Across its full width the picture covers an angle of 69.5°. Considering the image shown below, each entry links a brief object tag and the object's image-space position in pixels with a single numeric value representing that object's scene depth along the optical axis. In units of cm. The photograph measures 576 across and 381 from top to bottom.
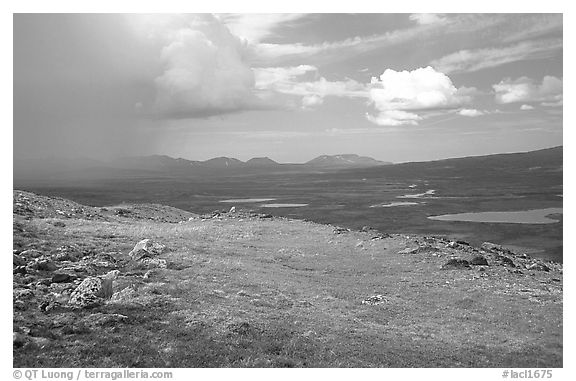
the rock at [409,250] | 4028
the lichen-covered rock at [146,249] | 2982
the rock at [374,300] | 2652
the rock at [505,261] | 3813
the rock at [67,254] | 2694
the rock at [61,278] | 2320
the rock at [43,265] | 2466
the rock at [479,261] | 3647
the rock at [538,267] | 3850
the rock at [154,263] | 2802
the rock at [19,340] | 1798
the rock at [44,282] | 2281
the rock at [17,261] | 2462
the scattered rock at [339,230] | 5257
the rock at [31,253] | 2643
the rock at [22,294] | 2123
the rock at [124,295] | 2166
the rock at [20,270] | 2395
